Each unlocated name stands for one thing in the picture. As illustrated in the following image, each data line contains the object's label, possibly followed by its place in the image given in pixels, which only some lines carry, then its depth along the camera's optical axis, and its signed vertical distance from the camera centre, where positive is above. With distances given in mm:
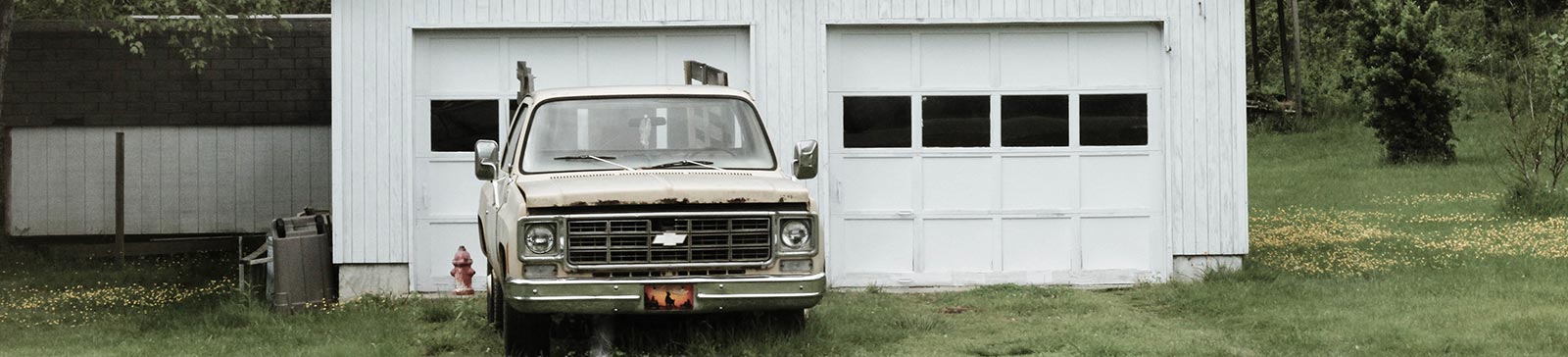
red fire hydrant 11898 -553
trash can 12500 -535
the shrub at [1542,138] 18578 +470
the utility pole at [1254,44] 36878 +2963
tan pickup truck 8914 -293
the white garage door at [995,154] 13883 +236
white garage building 13703 +509
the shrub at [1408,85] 25613 +1380
